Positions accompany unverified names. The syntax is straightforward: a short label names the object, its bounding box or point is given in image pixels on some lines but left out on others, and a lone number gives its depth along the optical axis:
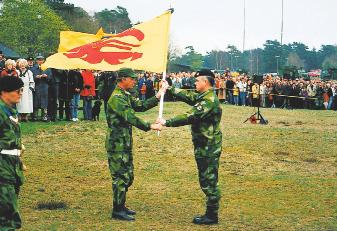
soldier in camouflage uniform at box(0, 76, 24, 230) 6.57
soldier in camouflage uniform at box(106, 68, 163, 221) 8.34
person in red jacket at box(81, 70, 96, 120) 21.58
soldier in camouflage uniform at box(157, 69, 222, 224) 8.24
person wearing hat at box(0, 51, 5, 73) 18.79
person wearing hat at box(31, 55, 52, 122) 19.73
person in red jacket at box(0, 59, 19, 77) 16.36
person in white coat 18.17
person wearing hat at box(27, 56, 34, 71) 19.61
